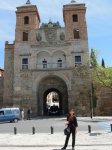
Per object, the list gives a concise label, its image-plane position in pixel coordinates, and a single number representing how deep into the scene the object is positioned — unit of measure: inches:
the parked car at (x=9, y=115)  1253.7
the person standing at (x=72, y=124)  470.7
